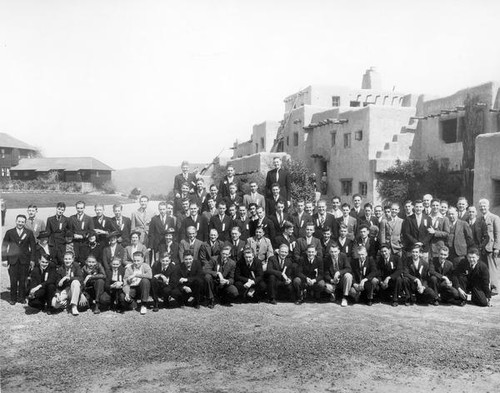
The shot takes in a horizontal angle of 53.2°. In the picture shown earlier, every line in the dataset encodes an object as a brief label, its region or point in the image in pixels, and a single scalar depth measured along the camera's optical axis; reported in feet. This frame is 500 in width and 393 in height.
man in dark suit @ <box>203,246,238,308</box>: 27.81
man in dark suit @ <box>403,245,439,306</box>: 27.99
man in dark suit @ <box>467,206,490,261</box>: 30.77
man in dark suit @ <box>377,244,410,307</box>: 28.09
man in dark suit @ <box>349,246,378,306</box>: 28.14
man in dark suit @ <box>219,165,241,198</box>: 35.29
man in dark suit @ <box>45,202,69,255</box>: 30.52
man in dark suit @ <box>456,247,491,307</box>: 27.78
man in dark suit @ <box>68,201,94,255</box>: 30.58
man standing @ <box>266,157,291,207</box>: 36.29
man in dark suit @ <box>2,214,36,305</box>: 28.19
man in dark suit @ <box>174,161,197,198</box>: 35.78
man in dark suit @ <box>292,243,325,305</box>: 28.66
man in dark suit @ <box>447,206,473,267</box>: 30.37
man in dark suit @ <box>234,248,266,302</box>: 28.60
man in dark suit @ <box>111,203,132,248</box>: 31.09
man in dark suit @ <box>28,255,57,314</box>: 26.04
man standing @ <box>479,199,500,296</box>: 30.71
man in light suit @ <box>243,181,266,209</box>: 35.24
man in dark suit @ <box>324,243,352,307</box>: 28.43
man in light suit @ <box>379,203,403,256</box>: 31.48
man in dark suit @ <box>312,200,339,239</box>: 32.42
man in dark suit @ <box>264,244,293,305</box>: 28.66
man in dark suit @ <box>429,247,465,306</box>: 28.02
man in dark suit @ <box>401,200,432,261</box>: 30.68
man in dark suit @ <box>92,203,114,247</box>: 30.76
